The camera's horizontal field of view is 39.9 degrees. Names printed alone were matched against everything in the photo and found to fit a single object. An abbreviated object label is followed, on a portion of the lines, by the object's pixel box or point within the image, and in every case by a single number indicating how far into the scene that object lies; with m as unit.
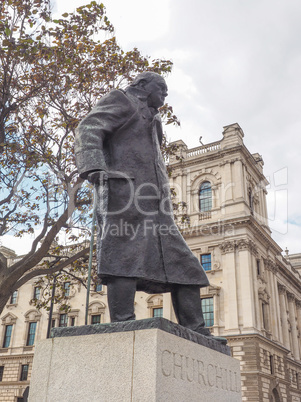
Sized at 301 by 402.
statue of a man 3.10
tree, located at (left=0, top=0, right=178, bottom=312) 10.96
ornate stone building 27.11
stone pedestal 2.47
